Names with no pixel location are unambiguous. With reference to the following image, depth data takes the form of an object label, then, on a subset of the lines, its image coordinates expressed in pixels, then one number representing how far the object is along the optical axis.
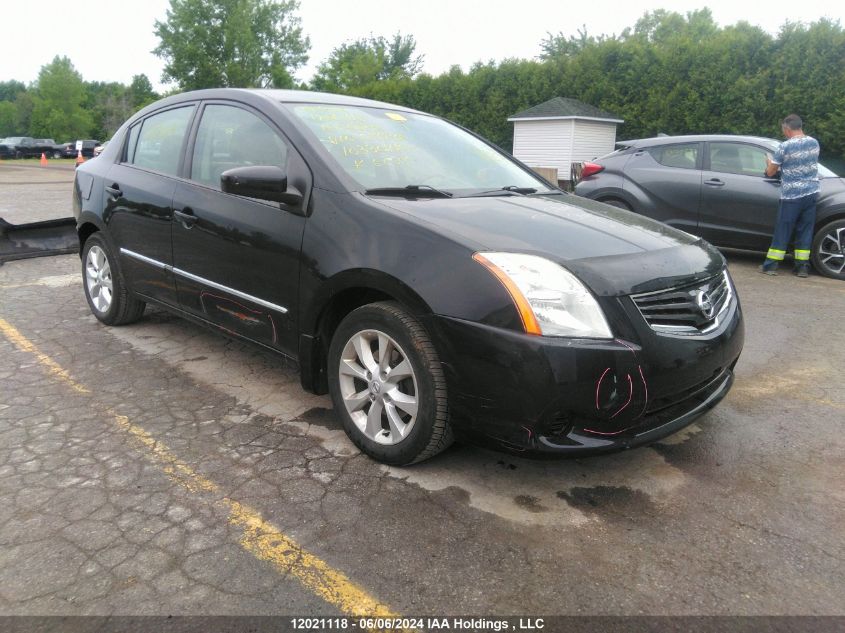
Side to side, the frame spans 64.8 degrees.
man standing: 7.11
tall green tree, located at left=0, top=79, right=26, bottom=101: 114.44
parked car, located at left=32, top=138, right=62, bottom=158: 49.78
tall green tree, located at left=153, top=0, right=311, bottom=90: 51.97
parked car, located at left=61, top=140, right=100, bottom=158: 47.38
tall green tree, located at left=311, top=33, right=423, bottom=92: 53.34
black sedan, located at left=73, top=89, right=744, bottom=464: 2.53
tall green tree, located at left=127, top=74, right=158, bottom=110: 73.00
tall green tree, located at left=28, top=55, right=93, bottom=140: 73.50
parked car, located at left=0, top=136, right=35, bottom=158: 47.31
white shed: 19.72
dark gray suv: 7.46
